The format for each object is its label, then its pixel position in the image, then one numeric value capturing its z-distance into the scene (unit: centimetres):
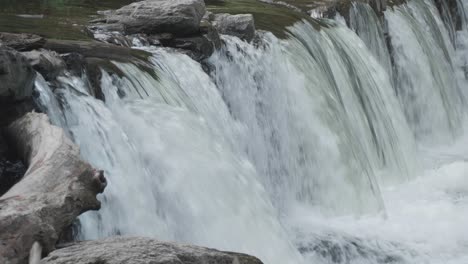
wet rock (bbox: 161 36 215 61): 1648
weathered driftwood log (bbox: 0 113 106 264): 738
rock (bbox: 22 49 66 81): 1179
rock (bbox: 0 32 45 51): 1228
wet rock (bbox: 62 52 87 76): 1267
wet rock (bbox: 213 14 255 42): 1847
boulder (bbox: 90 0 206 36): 1641
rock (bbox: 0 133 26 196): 1032
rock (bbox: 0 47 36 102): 1016
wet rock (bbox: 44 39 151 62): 1379
